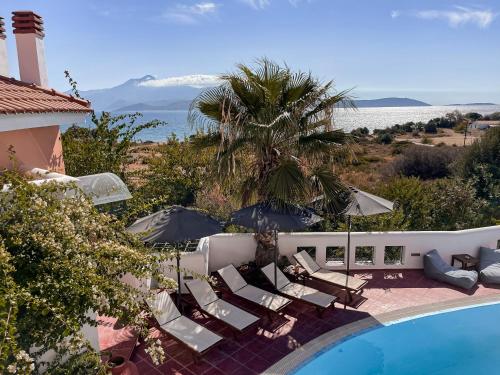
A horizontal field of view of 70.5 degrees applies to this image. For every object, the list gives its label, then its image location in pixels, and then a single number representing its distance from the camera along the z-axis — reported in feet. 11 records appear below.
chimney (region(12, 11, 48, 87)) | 31.76
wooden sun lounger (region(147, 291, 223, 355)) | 25.95
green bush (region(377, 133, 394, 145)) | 223.10
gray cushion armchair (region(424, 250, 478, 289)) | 37.27
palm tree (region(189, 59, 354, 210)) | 32.78
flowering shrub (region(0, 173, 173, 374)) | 13.61
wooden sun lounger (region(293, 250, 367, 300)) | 35.01
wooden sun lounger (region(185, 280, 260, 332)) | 28.76
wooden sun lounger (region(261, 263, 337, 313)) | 32.12
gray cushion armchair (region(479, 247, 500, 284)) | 38.29
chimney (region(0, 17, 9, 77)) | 32.32
